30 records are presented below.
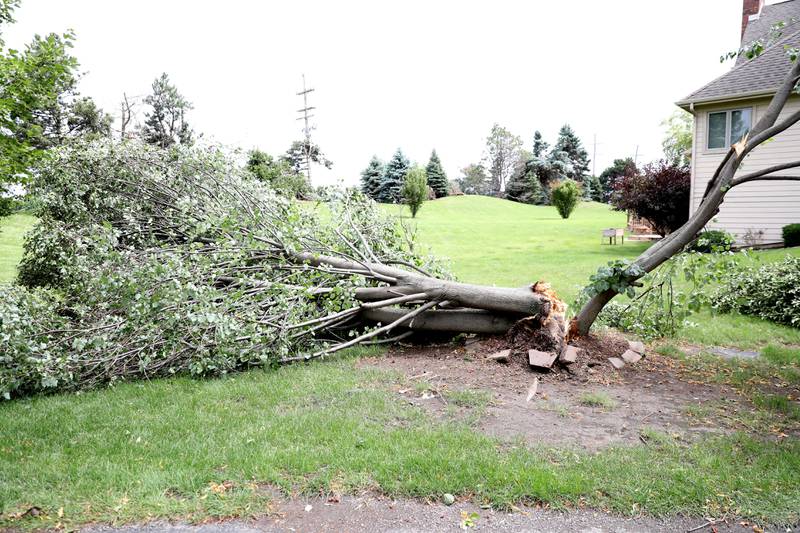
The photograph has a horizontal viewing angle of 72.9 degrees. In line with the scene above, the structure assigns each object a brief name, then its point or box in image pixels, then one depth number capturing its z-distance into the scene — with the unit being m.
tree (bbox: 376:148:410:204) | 41.12
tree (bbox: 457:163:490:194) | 61.50
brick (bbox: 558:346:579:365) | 5.24
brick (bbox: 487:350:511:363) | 5.52
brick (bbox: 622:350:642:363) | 5.55
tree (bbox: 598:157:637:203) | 50.44
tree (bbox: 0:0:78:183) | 5.30
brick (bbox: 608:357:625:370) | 5.35
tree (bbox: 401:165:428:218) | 29.95
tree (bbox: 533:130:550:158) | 53.41
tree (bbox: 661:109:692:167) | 32.69
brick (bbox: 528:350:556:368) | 5.16
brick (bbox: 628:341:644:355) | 5.73
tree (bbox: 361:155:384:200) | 41.75
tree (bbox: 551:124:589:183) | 51.06
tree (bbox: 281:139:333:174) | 35.73
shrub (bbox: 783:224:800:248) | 13.89
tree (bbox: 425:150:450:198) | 45.62
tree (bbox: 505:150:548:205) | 47.38
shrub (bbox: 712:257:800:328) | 7.49
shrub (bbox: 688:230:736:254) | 5.32
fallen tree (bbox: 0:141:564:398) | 5.19
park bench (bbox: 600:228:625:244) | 18.56
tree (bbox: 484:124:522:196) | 59.47
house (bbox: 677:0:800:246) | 14.81
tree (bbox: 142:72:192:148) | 35.41
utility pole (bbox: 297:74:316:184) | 32.66
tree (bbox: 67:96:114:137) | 28.92
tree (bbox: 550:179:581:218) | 30.73
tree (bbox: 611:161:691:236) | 16.66
